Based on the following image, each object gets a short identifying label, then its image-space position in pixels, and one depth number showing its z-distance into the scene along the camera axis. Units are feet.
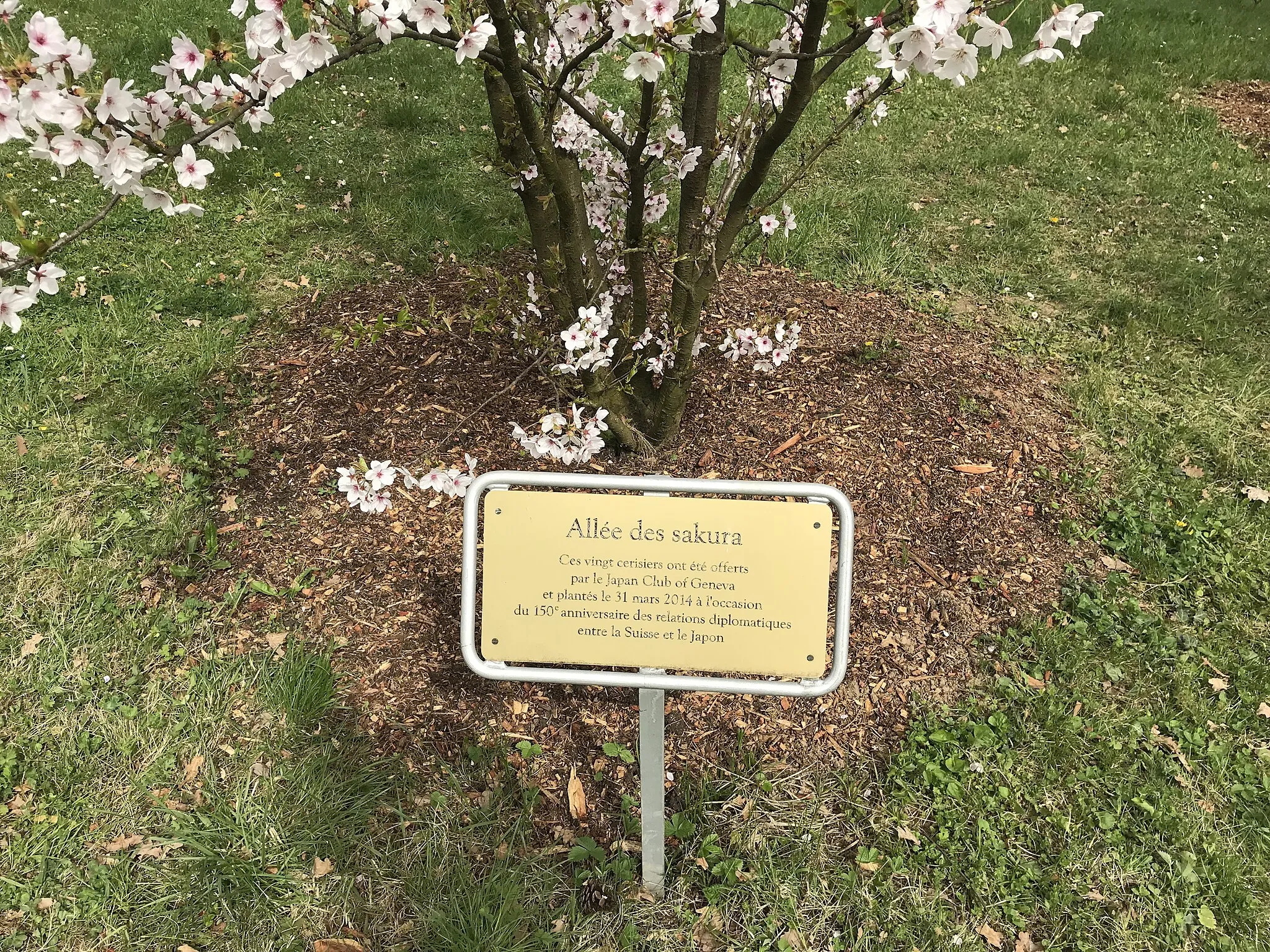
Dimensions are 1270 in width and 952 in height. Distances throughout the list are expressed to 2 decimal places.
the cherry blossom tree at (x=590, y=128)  5.01
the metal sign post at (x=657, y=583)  4.98
